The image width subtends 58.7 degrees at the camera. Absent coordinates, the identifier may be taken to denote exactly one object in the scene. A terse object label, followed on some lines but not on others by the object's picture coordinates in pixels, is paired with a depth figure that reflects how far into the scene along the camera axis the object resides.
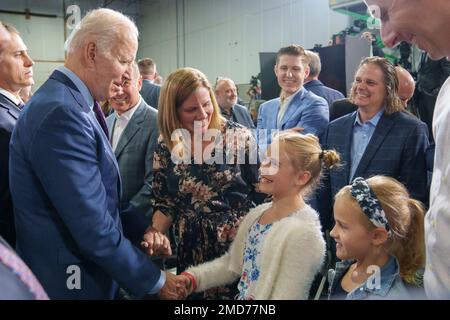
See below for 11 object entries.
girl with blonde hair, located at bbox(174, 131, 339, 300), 0.99
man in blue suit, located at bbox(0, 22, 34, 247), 1.17
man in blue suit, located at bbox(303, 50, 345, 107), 2.47
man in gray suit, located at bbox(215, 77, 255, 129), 3.17
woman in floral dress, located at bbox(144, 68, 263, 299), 1.25
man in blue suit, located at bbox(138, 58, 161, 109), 2.79
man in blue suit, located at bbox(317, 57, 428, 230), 1.51
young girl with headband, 0.98
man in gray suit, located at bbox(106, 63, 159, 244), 1.68
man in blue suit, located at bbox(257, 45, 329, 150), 1.87
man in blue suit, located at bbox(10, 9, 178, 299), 0.87
